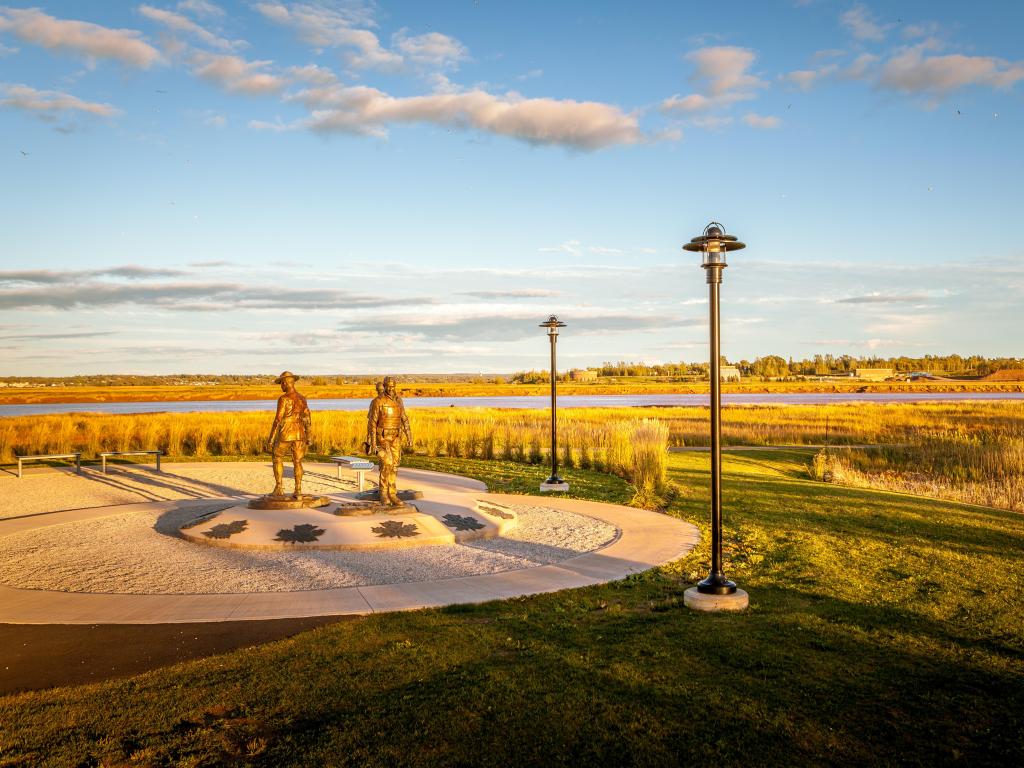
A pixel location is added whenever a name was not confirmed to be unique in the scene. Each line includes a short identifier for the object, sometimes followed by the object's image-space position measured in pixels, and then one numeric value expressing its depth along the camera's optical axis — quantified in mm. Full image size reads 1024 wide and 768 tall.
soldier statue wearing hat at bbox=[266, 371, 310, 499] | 11773
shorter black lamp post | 16109
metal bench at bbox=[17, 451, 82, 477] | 18091
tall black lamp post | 7383
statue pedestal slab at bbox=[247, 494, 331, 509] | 11617
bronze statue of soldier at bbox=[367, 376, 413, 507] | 11281
